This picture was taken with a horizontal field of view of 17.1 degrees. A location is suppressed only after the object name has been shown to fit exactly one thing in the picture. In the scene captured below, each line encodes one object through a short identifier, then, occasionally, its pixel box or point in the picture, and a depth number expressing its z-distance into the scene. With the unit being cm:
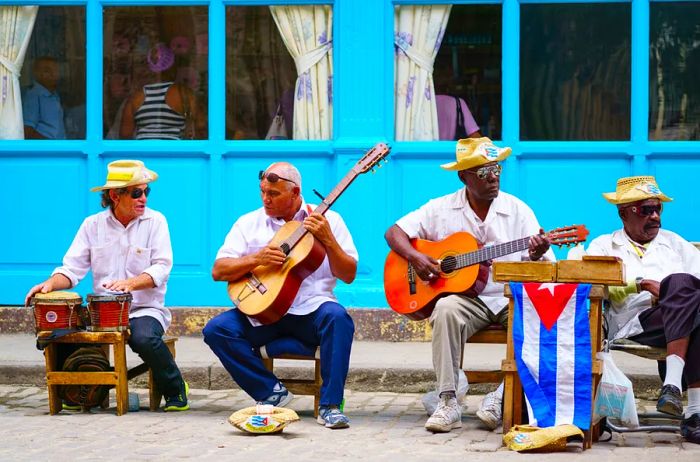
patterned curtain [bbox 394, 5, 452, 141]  1730
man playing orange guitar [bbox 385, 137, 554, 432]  1235
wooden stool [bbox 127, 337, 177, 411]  1343
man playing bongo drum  1353
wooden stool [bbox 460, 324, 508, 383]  1267
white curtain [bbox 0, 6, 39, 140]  1776
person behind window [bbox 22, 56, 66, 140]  1776
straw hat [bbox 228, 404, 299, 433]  1198
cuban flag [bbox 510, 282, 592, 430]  1145
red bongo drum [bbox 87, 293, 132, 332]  1302
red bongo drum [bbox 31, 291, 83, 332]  1304
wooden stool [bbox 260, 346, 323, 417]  1287
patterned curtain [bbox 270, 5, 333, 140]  1737
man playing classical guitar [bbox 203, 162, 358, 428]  1272
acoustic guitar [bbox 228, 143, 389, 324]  1275
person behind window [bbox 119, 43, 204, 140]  1760
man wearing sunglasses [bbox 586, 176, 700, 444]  1182
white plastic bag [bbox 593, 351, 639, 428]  1173
